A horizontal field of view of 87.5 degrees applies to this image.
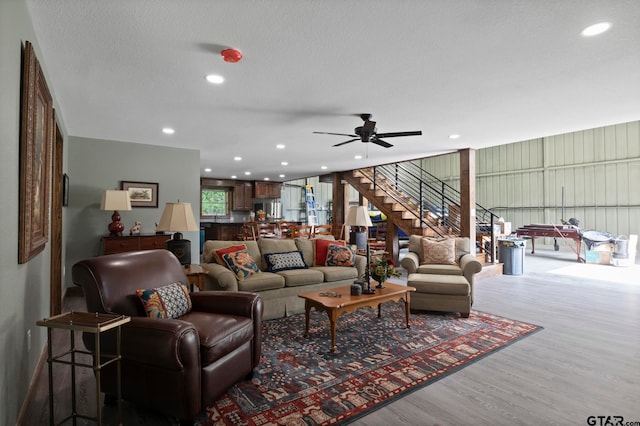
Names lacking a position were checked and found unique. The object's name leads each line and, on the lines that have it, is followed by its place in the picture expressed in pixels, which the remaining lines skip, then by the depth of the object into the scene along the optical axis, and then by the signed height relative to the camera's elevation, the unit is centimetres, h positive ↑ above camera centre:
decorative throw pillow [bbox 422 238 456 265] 461 -47
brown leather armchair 183 -71
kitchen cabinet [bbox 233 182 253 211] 1135 +77
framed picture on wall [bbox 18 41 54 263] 186 +38
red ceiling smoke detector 251 +125
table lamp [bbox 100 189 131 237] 478 +24
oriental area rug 206 -116
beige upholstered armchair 388 -71
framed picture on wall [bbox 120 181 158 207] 555 +44
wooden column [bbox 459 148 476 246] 630 +46
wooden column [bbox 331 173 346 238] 939 +44
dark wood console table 500 -37
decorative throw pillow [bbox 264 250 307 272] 422 -55
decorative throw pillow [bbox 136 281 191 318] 222 -57
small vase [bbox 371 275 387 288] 352 -65
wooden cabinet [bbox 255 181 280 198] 1149 +101
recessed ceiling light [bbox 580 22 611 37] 220 +128
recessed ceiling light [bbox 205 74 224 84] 300 +128
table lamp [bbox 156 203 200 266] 344 -1
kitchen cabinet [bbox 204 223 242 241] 1027 -39
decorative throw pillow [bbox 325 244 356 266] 462 -52
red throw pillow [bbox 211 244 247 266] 393 -40
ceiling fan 400 +106
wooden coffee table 293 -76
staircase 732 +29
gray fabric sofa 369 -70
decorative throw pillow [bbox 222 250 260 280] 379 -52
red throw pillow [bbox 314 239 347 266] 473 -45
